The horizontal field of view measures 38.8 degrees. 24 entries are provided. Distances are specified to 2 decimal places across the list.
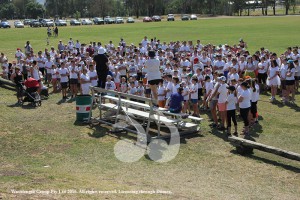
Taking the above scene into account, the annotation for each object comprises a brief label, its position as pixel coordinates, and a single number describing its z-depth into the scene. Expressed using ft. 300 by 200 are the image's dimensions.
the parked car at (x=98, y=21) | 294.87
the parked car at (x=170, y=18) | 308.19
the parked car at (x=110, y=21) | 300.57
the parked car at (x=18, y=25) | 270.40
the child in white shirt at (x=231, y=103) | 43.50
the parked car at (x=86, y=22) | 290.15
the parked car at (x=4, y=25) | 268.41
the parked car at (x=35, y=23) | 276.41
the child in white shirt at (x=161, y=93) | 51.72
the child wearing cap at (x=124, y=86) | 58.24
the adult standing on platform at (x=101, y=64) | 53.01
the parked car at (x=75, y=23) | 284.20
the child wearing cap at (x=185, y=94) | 50.46
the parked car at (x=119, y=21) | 303.68
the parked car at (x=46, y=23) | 272.62
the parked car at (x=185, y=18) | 307.17
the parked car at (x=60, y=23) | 277.85
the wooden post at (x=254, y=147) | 35.09
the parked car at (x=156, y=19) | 308.19
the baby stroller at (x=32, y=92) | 59.36
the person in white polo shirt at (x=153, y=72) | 44.04
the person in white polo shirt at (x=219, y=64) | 66.13
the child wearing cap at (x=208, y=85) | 51.24
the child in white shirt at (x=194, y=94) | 51.21
